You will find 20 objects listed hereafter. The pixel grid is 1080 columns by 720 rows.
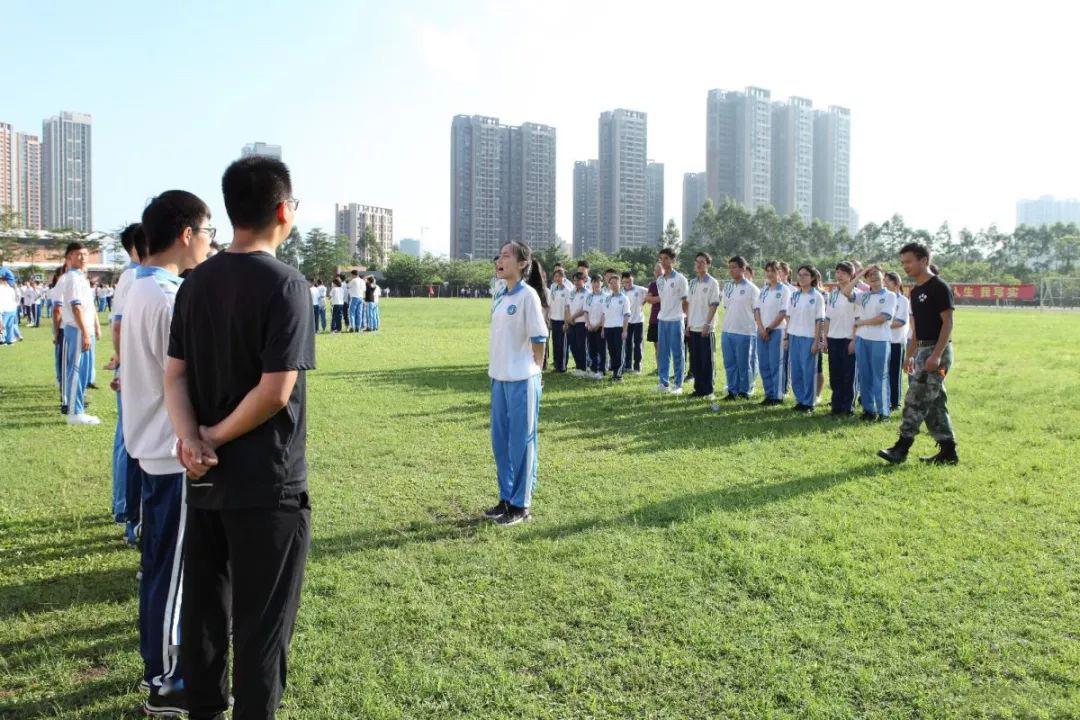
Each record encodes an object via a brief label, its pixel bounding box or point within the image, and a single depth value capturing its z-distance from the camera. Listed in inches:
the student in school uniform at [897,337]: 372.2
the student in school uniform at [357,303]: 956.0
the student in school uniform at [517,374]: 215.9
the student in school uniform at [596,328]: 534.6
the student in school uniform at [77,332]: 325.7
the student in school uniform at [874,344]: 364.2
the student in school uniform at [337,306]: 953.1
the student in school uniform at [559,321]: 586.2
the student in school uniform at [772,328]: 420.2
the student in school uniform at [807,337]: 396.5
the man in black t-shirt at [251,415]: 93.4
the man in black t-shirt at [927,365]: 270.2
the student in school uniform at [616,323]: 520.7
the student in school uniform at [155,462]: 121.3
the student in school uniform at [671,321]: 461.4
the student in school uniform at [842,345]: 385.4
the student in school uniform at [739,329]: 428.5
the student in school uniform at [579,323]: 556.7
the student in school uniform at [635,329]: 556.9
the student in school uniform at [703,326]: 436.8
